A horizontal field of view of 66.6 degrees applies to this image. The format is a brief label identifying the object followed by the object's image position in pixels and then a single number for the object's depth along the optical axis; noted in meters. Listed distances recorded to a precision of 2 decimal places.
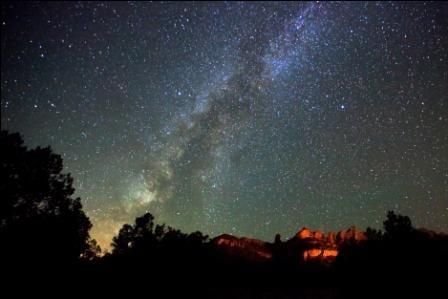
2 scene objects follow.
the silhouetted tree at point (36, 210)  17.55
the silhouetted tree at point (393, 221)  21.85
